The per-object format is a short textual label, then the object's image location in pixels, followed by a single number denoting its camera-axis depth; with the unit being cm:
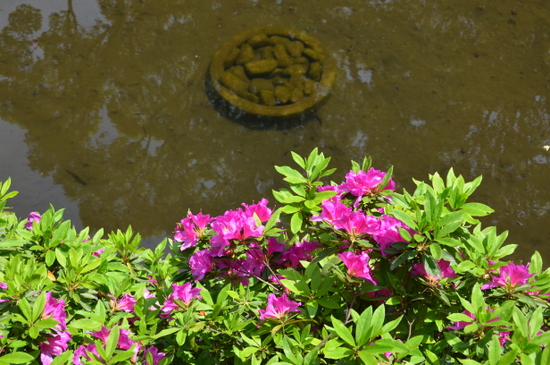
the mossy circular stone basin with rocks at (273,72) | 456
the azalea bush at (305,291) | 223
